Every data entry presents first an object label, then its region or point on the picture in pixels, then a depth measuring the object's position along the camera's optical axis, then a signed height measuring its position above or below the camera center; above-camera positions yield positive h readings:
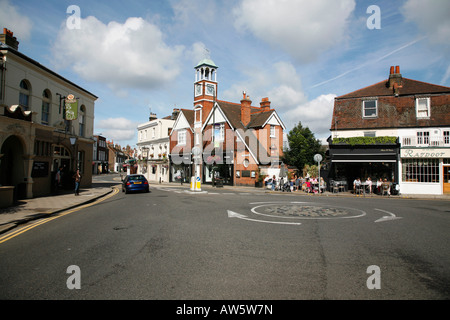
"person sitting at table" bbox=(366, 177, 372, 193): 23.61 -0.83
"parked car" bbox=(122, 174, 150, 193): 21.19 -0.89
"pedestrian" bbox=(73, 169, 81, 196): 17.52 -0.63
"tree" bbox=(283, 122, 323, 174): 35.72 +3.39
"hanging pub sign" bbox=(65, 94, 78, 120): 20.48 +4.68
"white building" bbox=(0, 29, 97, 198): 15.50 +2.77
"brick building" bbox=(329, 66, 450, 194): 24.16 +3.31
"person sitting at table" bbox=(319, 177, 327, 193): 25.33 -1.12
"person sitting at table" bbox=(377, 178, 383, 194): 23.50 -0.91
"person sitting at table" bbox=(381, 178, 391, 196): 22.99 -0.97
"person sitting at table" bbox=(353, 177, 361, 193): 23.76 -0.93
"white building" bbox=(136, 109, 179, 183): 47.84 +4.40
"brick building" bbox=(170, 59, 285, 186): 33.88 +4.64
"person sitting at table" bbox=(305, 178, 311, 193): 24.98 -1.12
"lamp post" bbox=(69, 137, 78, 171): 23.53 +1.01
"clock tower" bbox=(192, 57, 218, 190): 39.50 +11.44
